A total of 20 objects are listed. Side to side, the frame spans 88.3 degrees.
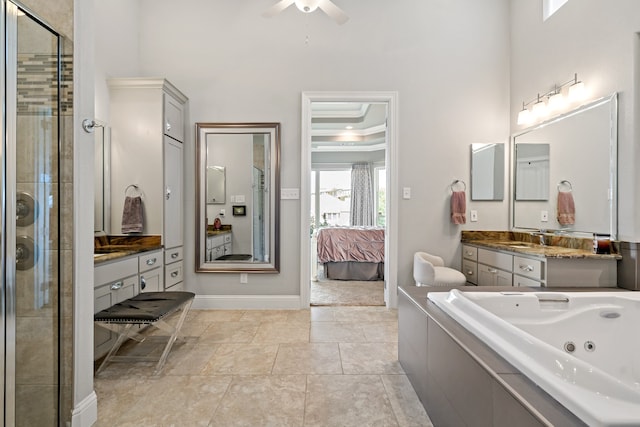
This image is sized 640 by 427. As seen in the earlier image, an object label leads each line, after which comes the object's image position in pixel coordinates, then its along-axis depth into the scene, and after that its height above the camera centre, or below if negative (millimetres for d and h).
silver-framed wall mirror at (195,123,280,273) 3406 +170
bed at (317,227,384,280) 4855 -610
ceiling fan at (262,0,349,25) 2465 +1567
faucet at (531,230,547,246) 2895 -205
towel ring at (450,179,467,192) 3455 +292
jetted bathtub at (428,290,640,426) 1275 -518
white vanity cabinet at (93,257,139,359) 2130 -529
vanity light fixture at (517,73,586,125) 2523 +935
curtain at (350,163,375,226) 7984 +391
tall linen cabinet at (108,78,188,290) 2904 +570
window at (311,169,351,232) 8148 +361
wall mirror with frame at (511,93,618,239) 2256 +335
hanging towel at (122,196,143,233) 2871 -44
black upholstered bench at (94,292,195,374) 2000 -642
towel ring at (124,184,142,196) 2926 +195
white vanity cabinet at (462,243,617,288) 2248 -403
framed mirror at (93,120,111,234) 2758 +291
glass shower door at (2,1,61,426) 1226 -41
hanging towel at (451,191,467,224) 3355 +39
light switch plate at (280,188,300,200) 3424 +191
